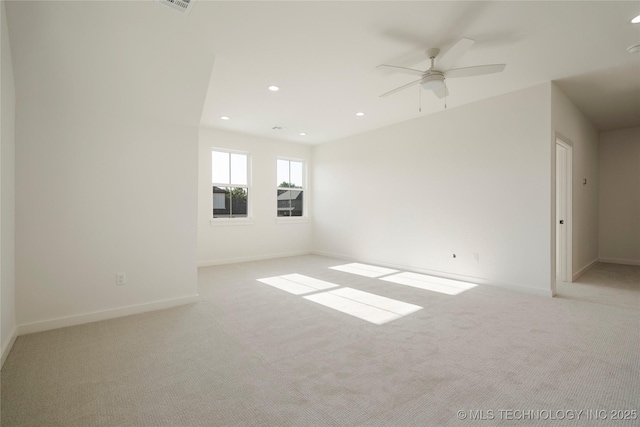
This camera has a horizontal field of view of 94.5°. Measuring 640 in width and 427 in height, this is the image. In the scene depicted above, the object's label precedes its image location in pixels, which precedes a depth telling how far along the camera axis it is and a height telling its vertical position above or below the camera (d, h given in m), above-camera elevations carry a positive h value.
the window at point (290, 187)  7.31 +0.60
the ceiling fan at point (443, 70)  2.60 +1.39
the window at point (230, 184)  6.31 +0.61
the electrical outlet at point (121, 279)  3.21 -0.74
